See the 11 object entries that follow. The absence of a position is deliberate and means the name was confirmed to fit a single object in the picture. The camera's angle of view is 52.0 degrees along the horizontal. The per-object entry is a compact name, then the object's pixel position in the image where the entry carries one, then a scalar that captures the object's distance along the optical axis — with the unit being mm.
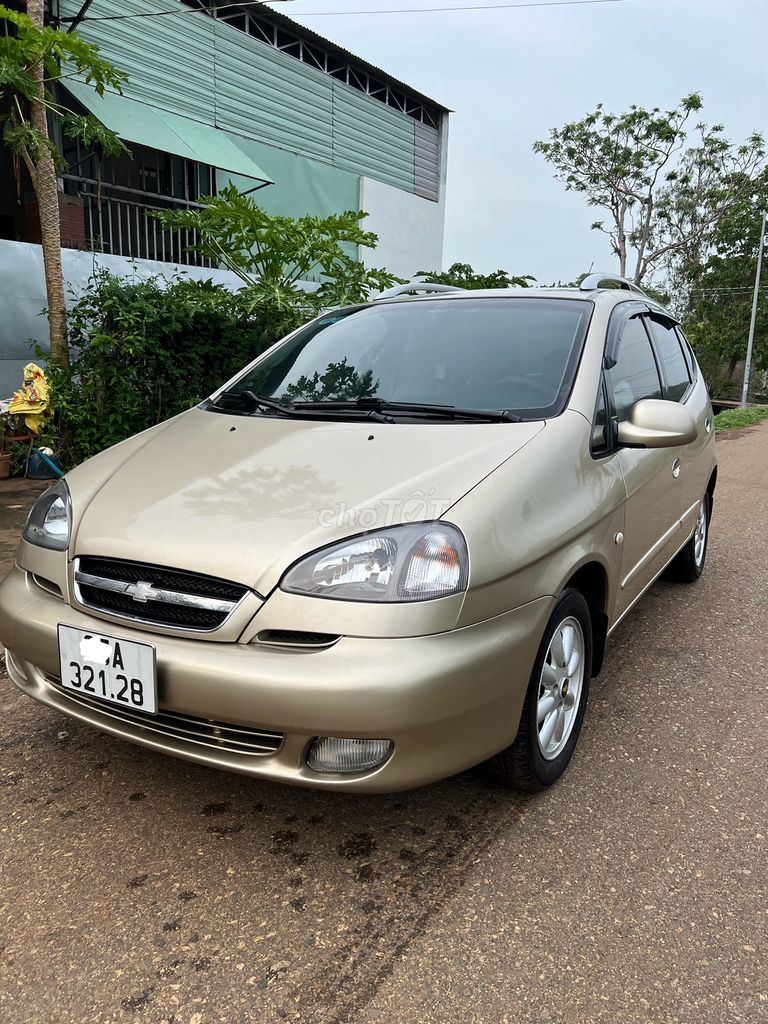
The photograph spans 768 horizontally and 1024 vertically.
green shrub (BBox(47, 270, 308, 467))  6297
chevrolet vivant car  1914
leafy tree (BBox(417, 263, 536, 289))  8797
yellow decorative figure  6406
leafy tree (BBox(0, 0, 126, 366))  6000
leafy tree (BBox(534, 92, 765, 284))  26984
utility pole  27484
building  9969
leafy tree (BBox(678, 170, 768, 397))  30453
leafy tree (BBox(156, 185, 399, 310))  7738
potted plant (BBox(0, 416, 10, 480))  6883
